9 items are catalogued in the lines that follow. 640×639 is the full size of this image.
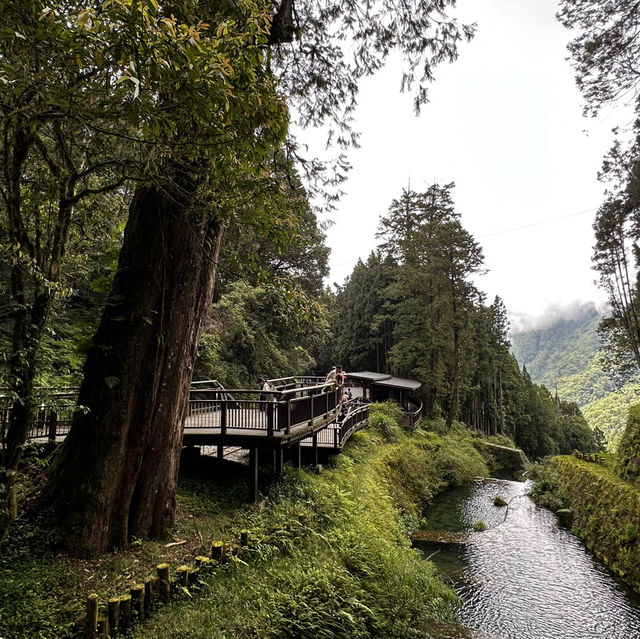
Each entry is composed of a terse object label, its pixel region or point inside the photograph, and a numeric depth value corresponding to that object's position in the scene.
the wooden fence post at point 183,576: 5.17
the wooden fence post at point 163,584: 4.89
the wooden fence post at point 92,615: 4.01
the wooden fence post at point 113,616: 4.20
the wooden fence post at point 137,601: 4.52
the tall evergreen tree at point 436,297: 26.41
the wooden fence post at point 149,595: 4.63
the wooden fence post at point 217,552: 5.85
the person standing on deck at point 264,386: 11.73
